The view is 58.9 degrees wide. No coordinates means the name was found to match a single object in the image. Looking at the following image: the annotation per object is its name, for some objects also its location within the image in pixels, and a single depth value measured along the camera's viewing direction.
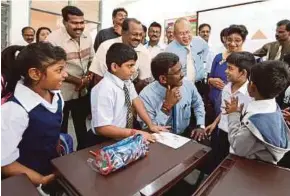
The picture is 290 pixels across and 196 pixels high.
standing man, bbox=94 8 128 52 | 2.60
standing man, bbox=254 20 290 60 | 2.55
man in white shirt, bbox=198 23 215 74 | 3.94
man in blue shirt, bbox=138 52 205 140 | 1.63
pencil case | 0.83
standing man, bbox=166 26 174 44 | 3.86
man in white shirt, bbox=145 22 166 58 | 3.39
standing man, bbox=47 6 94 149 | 2.10
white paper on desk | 1.11
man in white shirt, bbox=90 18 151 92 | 2.01
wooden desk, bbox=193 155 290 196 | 0.74
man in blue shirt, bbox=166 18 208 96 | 2.34
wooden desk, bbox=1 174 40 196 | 0.70
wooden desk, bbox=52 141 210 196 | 0.74
